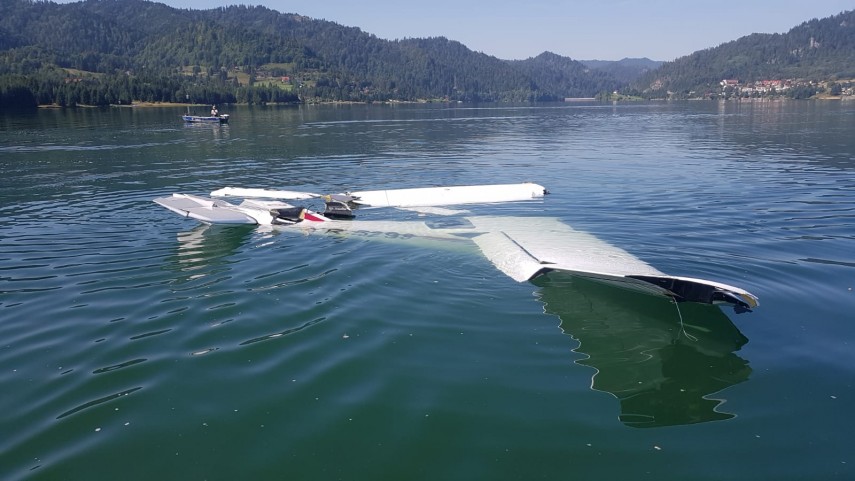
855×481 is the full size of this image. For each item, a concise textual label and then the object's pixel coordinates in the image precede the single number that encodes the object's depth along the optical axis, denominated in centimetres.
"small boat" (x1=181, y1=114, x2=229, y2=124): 9475
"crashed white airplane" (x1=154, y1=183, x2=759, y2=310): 1274
